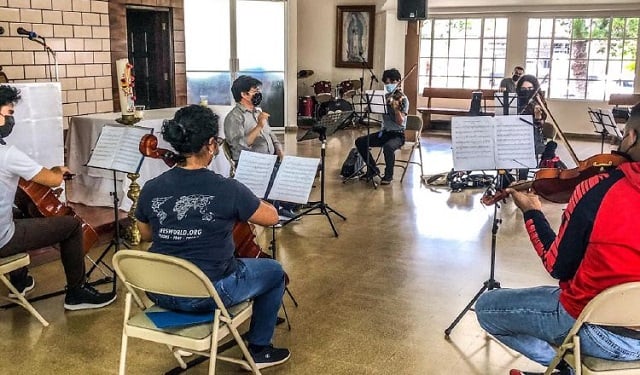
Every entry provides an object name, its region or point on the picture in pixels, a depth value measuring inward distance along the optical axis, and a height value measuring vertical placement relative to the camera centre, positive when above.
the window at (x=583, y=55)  10.64 +0.29
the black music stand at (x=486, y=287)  3.30 -1.07
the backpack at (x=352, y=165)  7.31 -1.03
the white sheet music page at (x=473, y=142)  3.53 -0.37
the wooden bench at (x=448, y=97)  11.32 -0.48
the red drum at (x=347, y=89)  12.04 -0.32
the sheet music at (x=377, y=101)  7.00 -0.31
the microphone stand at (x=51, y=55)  5.95 +0.14
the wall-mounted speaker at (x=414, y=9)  9.15 +0.86
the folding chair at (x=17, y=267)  3.12 -0.94
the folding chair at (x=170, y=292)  2.21 -0.76
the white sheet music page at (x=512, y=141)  3.56 -0.37
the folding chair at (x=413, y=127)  7.39 -0.62
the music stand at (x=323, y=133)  5.43 -0.57
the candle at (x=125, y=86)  4.58 -0.11
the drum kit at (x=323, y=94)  11.71 -0.44
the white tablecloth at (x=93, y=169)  5.17 -0.78
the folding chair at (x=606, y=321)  1.90 -0.74
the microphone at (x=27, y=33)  5.68 +0.31
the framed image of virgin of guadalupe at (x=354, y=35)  11.91 +0.65
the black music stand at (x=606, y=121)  6.82 -0.50
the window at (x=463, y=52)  11.45 +0.34
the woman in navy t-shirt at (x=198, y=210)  2.43 -0.51
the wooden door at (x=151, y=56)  8.50 +0.18
